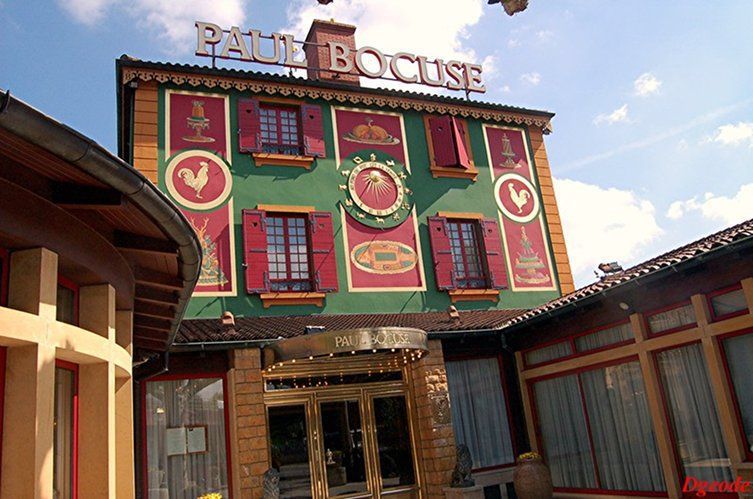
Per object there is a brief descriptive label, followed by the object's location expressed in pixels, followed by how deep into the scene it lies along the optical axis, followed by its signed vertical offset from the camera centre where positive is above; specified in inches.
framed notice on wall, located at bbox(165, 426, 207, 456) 405.1 +9.0
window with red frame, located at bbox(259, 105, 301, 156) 526.3 +246.8
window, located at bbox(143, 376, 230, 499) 399.9 +10.3
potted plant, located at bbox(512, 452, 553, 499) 449.1 -42.7
